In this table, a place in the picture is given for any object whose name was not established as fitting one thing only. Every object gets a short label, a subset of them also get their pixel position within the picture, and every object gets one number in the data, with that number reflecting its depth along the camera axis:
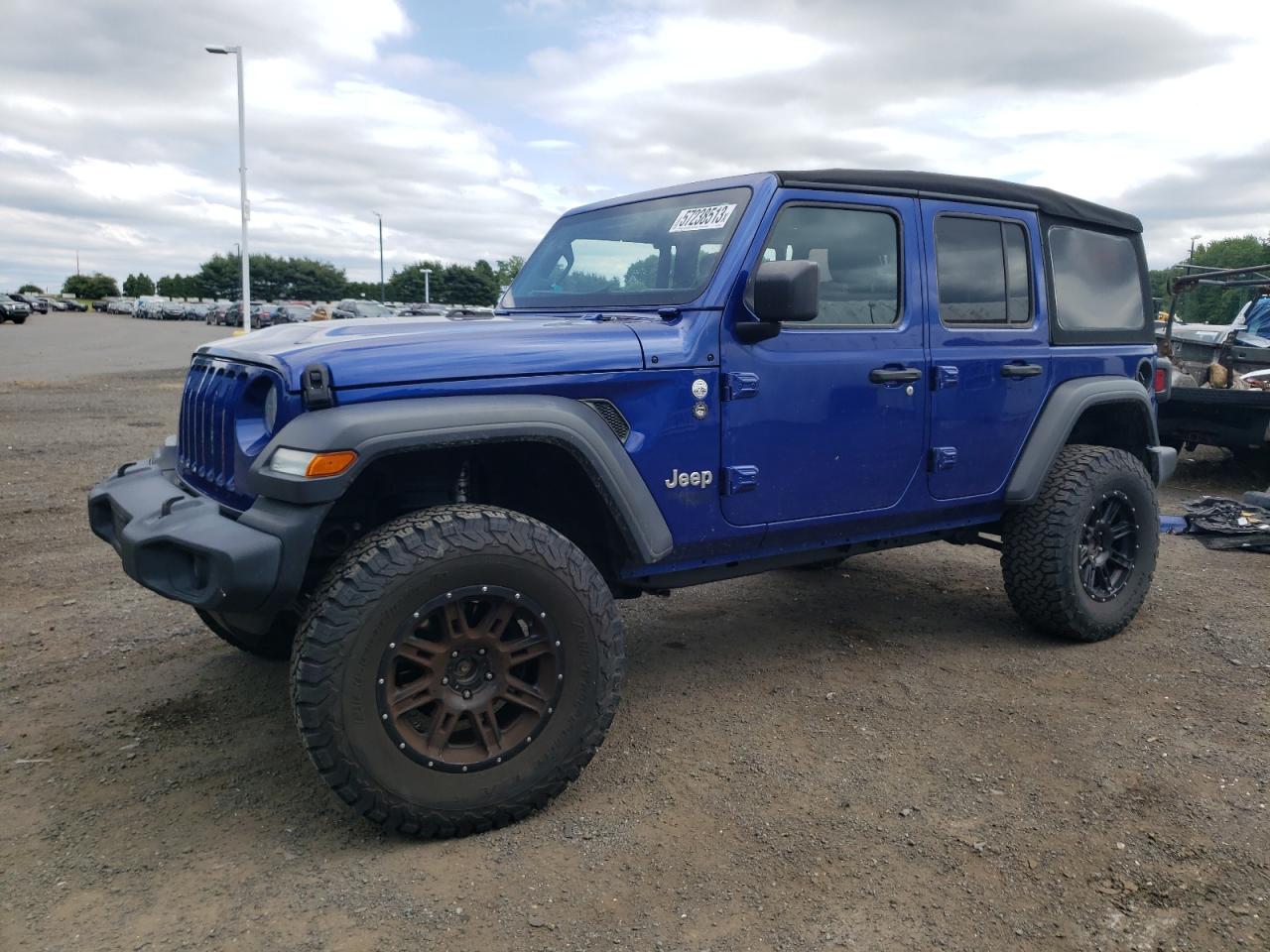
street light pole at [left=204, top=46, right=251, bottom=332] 24.76
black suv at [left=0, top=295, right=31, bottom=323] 42.88
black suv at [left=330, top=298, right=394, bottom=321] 32.78
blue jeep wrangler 2.64
